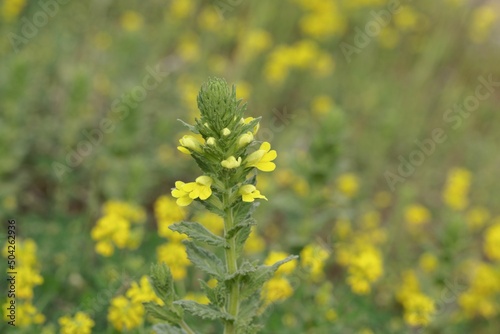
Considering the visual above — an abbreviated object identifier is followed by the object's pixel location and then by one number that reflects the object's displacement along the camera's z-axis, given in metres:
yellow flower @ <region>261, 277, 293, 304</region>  5.53
